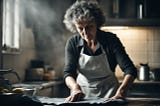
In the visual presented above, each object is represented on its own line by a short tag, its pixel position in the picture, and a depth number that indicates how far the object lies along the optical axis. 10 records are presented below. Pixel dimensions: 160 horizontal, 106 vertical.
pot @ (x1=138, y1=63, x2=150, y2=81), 3.47
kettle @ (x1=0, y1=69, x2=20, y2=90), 1.65
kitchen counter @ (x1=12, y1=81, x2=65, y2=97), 2.77
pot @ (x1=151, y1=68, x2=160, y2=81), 3.49
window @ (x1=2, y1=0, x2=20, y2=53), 3.17
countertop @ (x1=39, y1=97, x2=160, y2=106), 1.53
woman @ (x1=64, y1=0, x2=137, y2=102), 1.98
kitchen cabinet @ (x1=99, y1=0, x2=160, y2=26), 3.46
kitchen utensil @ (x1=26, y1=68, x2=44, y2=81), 3.48
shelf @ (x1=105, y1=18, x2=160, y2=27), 3.45
